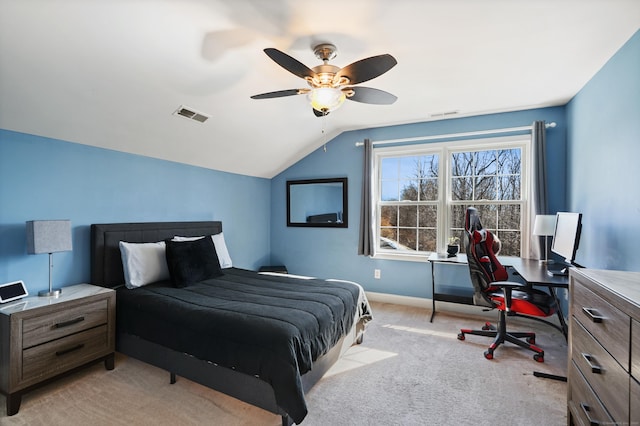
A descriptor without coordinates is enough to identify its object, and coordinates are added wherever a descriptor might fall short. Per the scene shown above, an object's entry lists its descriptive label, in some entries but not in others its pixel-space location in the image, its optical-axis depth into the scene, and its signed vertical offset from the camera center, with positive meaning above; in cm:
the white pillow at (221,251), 354 -47
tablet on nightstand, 204 -57
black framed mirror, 446 +16
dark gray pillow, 272 -48
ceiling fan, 183 +93
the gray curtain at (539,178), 324 +39
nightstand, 189 -89
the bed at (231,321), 174 -76
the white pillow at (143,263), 266 -48
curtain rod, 344 +100
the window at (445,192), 363 +28
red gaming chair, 249 -74
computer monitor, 244 -19
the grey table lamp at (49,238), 213 -19
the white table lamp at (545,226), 298 -14
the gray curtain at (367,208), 411 +7
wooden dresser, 106 -58
